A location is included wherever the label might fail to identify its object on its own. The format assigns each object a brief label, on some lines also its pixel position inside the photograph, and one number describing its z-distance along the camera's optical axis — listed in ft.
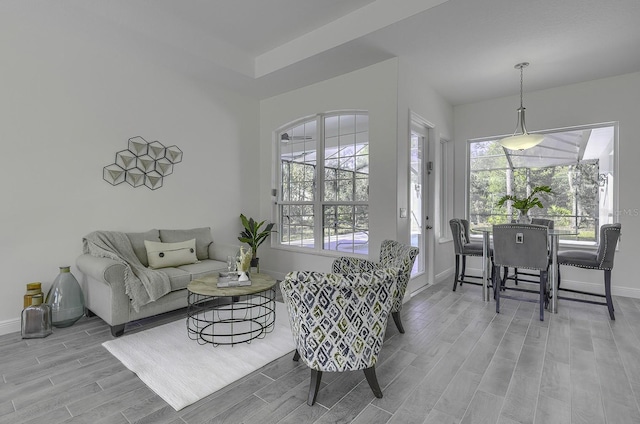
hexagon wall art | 11.94
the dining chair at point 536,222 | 14.06
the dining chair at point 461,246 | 14.11
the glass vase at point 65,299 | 9.71
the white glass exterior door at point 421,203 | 14.75
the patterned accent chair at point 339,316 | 5.63
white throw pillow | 11.51
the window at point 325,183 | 14.12
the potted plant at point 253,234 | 15.61
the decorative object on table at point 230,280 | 8.69
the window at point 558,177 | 14.49
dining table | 11.22
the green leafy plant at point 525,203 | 12.16
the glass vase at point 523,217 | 12.54
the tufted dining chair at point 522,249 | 10.92
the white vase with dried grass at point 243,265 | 9.30
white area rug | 6.60
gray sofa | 9.16
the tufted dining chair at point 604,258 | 10.48
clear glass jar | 9.14
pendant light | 12.98
